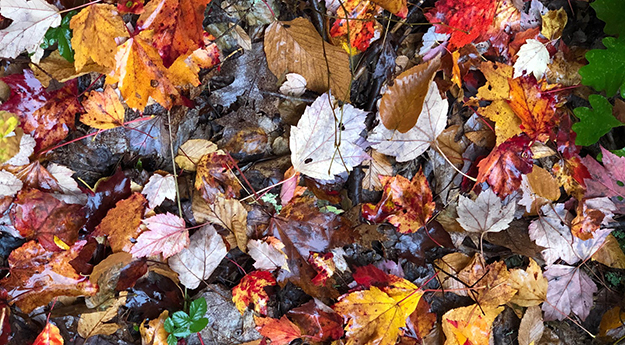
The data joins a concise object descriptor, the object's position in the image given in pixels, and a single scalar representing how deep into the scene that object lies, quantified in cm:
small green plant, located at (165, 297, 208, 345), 58
